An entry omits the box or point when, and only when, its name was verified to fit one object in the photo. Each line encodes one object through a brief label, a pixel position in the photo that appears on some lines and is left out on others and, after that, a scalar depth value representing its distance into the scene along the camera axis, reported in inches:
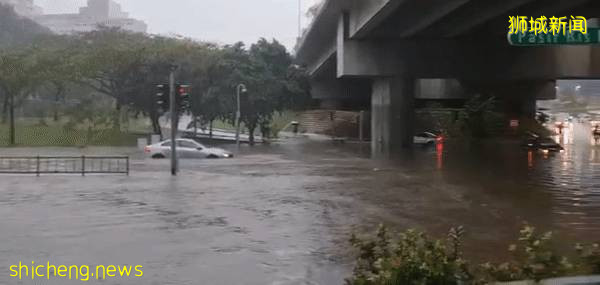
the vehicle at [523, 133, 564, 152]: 1854.1
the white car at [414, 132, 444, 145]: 2184.3
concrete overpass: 1205.1
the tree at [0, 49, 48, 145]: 2289.6
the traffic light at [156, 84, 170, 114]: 1135.6
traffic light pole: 1111.0
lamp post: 2175.7
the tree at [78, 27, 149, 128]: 2384.4
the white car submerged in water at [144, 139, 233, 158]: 1622.8
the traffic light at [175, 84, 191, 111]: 1143.0
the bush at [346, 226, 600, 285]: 231.5
